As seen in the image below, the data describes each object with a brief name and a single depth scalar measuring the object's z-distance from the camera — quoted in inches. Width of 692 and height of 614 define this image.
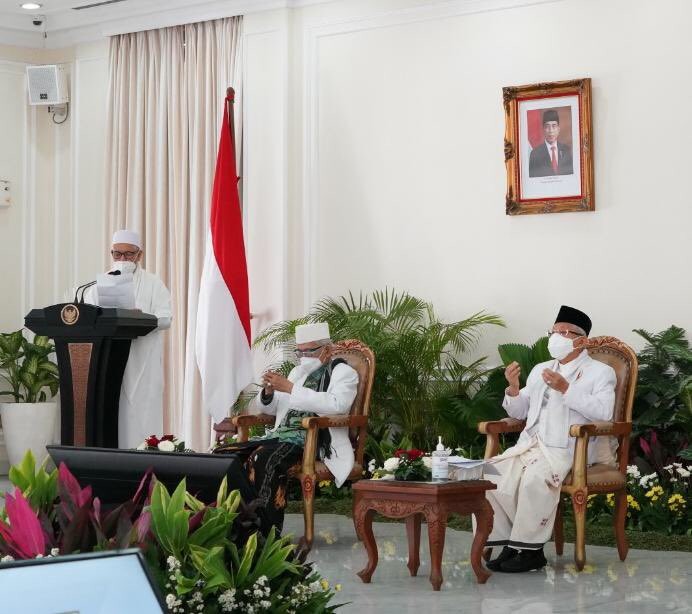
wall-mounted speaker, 375.6
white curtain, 346.6
